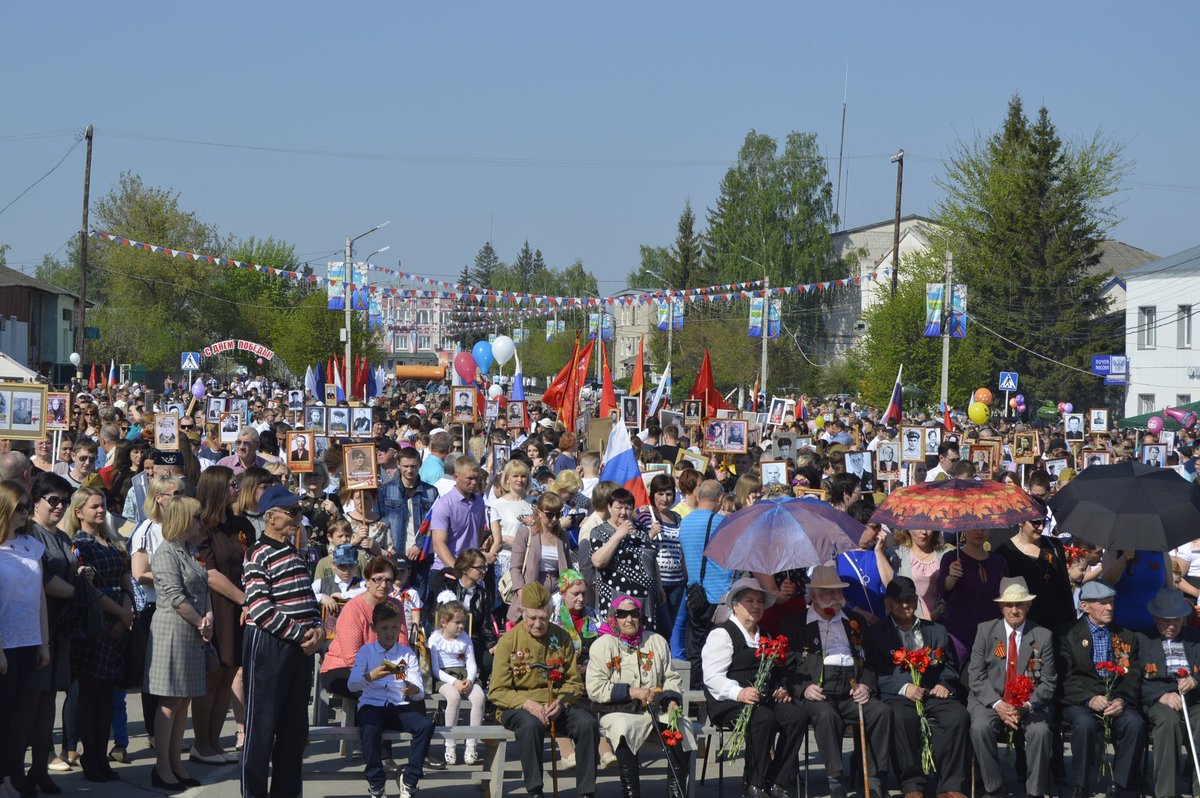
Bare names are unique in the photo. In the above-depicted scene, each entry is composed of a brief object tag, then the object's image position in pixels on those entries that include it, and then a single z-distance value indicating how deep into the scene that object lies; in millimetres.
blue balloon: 39312
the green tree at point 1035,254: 57938
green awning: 42062
